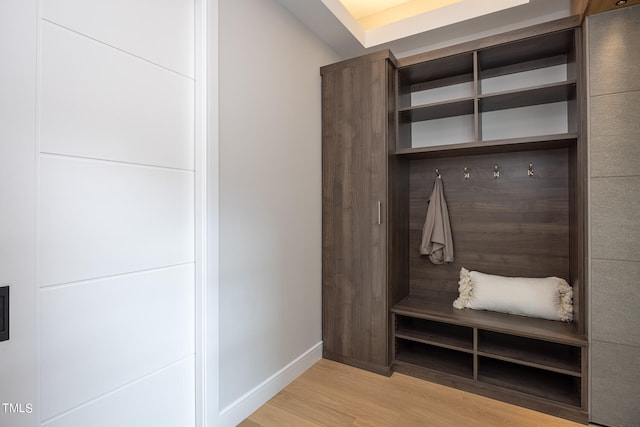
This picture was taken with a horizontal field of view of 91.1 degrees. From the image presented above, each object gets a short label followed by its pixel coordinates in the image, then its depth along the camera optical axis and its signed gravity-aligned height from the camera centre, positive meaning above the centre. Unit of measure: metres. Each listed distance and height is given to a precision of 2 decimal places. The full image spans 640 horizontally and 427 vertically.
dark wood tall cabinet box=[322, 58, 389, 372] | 2.26 +0.01
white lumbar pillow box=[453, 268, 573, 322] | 2.03 -0.55
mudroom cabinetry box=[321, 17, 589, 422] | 2.02 +0.11
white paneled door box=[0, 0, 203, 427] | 1.01 +0.02
